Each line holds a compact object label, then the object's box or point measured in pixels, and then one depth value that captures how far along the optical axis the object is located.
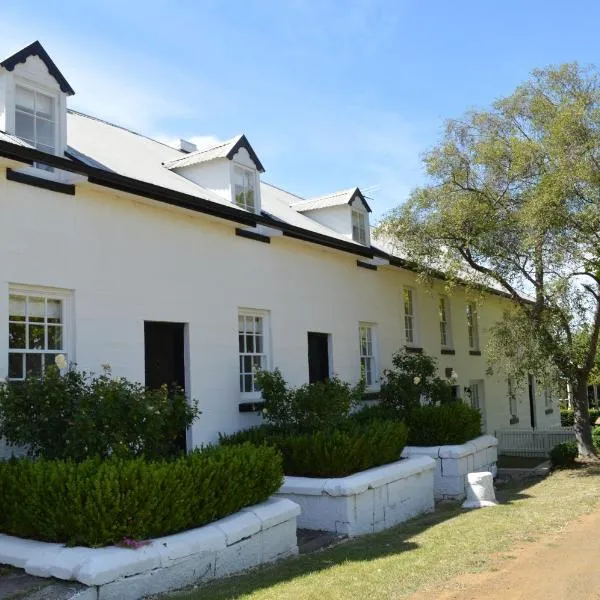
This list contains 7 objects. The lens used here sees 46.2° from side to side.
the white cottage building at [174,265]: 9.41
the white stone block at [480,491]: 11.70
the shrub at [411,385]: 15.85
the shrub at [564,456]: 17.44
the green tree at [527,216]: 14.62
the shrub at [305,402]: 11.82
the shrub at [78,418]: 7.85
